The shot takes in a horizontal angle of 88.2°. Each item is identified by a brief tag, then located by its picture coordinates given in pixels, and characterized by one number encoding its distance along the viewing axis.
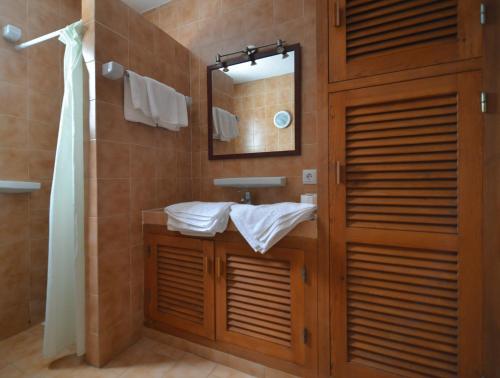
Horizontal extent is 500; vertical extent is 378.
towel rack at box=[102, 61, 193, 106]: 1.44
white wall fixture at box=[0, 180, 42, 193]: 1.61
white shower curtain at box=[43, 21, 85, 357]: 1.47
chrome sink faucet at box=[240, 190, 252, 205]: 1.85
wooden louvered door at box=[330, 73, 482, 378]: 0.98
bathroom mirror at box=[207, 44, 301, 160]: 1.76
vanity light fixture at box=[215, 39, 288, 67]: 1.74
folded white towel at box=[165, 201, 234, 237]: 1.41
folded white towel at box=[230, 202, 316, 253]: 1.22
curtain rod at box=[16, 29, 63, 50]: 1.51
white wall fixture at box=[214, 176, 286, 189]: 1.71
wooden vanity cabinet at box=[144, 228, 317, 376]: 1.27
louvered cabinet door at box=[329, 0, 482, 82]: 0.97
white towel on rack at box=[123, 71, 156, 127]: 1.59
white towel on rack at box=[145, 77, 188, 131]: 1.69
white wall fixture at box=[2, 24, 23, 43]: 1.71
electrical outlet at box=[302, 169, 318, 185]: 1.71
